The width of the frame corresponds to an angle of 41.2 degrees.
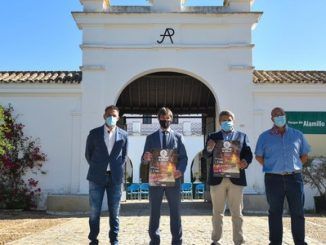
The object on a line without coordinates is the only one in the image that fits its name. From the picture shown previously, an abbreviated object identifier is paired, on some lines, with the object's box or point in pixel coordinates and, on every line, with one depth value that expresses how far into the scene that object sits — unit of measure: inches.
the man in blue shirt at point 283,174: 219.8
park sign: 502.3
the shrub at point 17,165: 488.1
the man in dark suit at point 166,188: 222.5
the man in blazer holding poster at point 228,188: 225.0
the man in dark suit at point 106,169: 231.1
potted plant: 479.5
